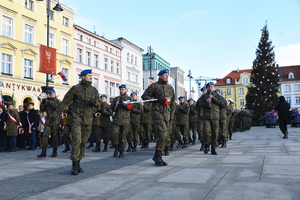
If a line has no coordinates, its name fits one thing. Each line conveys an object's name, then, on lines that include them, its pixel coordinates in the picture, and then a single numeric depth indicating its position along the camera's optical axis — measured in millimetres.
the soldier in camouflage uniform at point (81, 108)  6152
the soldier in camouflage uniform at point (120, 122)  8938
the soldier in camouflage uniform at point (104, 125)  11016
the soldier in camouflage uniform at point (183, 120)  11641
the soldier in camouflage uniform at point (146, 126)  11875
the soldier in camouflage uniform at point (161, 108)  6863
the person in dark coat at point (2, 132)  12604
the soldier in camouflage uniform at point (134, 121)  10375
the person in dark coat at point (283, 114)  14555
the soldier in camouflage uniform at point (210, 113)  8932
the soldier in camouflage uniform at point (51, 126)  9289
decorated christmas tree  42406
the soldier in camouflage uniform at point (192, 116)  13188
